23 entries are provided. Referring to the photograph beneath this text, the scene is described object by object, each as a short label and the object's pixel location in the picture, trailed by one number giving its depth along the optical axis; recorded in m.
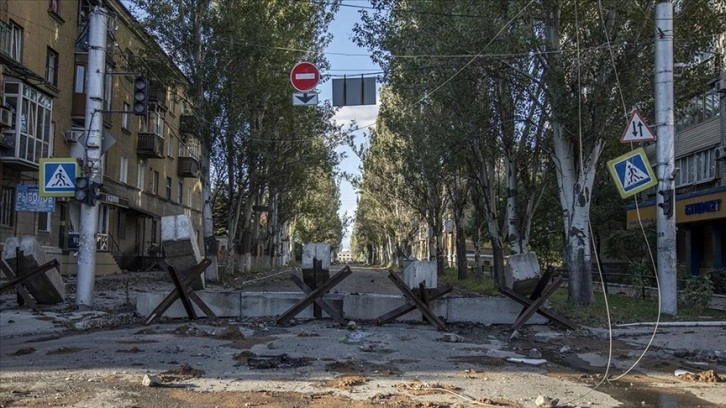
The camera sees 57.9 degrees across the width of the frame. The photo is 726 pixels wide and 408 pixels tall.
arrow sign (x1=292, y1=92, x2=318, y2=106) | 16.93
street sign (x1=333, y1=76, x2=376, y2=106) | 17.78
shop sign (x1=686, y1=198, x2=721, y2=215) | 23.67
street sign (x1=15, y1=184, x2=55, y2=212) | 22.91
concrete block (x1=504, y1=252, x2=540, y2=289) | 12.78
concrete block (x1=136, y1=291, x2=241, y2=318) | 13.57
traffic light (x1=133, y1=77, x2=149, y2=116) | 14.45
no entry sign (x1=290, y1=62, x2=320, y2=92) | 18.11
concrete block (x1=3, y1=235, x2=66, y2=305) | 14.01
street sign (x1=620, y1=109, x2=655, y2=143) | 12.84
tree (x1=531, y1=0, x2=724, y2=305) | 16.62
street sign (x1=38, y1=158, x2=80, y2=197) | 14.50
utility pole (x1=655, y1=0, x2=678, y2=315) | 14.95
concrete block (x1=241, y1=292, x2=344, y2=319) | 13.93
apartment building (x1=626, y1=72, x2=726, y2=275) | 25.03
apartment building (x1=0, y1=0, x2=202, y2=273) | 23.55
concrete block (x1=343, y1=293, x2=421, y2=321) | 13.56
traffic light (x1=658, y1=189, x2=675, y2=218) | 14.87
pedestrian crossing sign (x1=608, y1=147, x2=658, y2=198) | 11.84
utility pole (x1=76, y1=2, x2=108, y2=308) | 14.70
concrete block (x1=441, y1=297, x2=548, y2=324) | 13.38
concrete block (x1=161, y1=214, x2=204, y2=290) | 13.41
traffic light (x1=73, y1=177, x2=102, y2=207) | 14.45
